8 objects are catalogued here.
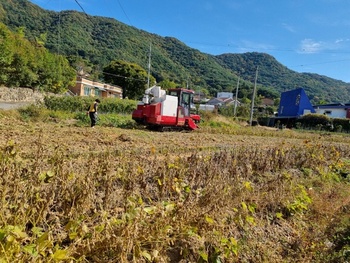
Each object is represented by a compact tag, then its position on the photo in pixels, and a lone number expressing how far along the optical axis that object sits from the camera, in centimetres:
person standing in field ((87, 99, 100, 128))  1233
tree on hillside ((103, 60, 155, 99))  5306
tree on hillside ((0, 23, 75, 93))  2428
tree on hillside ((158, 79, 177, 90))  6127
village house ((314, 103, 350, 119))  4084
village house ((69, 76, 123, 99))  4694
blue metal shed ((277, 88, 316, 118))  3709
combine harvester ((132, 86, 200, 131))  1323
